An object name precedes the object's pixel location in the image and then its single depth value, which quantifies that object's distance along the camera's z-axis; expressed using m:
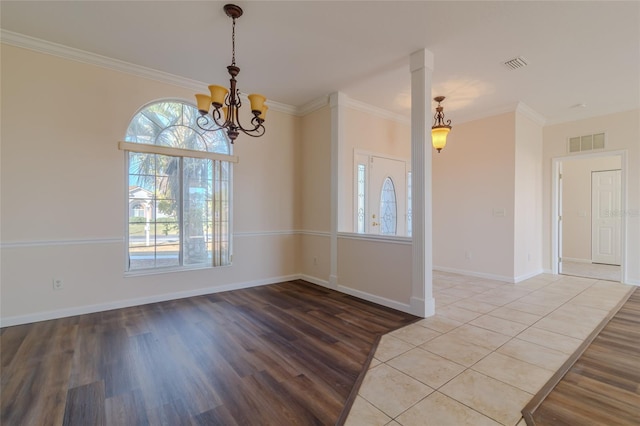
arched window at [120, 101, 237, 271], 3.82
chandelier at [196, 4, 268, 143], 2.48
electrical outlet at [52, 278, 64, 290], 3.30
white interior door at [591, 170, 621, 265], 6.50
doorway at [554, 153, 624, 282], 6.50
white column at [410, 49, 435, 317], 3.34
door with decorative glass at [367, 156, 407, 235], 5.30
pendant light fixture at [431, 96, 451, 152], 4.47
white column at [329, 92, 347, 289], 4.59
